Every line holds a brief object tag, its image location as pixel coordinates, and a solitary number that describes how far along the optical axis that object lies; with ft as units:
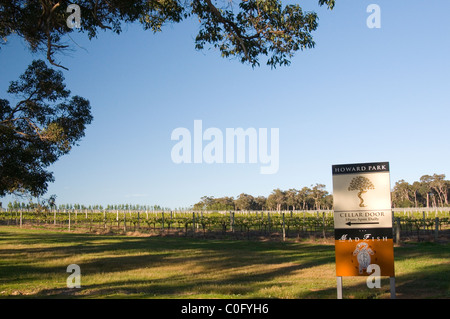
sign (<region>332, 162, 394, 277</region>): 25.18
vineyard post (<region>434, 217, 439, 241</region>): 94.29
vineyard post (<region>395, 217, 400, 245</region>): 87.98
